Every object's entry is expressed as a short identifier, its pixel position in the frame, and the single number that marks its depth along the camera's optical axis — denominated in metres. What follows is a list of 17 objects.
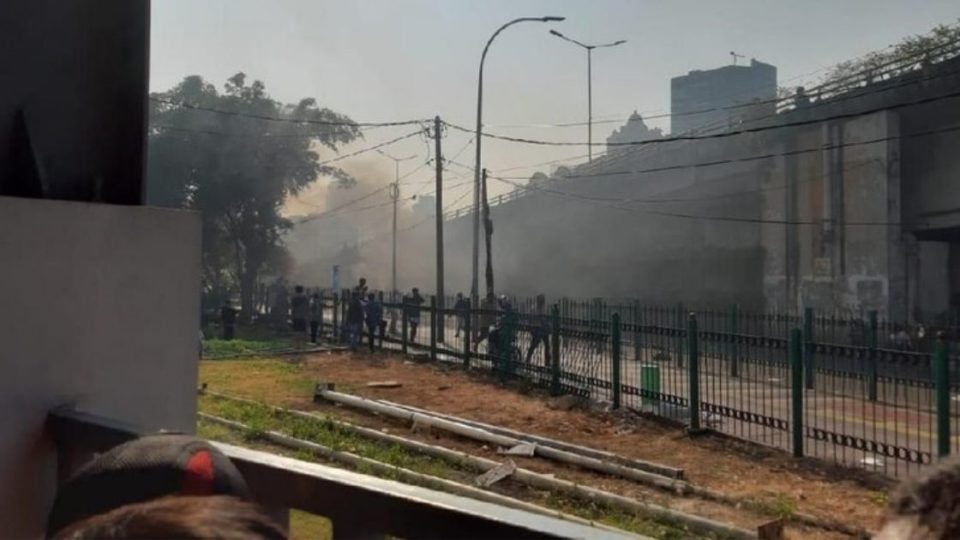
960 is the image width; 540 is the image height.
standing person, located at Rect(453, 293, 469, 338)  16.33
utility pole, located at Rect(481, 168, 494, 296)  23.52
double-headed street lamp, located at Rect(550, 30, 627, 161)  33.47
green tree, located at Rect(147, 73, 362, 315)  33.53
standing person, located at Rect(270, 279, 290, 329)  29.47
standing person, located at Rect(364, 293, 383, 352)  20.14
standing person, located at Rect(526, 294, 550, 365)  13.48
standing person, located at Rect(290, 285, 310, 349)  22.78
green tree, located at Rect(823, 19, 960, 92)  22.44
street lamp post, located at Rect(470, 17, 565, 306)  22.97
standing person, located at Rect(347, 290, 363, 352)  20.53
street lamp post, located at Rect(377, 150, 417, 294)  48.00
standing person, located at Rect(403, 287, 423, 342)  19.42
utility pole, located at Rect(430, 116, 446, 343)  19.50
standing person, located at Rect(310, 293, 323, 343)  23.08
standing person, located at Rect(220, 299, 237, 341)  24.64
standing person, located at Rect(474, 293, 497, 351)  15.67
